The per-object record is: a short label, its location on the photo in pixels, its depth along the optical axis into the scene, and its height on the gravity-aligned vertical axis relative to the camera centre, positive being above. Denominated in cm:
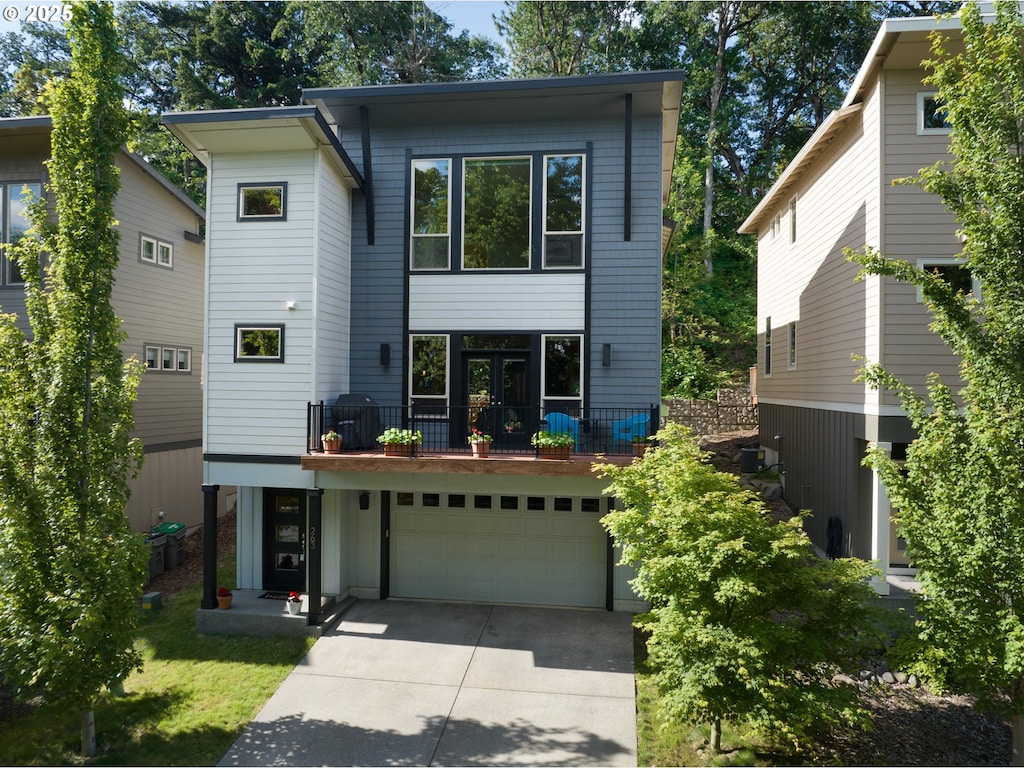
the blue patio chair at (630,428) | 982 -77
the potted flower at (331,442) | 991 -105
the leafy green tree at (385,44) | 2733 +1581
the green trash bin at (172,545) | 1253 -351
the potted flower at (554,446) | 929 -101
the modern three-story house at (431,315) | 1016 +113
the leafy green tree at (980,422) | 567 -38
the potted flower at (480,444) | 947 -102
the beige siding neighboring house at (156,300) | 1269 +186
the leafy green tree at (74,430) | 643 -62
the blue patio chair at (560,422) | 995 -70
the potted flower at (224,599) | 995 -366
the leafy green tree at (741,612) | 598 -245
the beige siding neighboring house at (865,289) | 931 +169
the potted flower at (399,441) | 969 -100
